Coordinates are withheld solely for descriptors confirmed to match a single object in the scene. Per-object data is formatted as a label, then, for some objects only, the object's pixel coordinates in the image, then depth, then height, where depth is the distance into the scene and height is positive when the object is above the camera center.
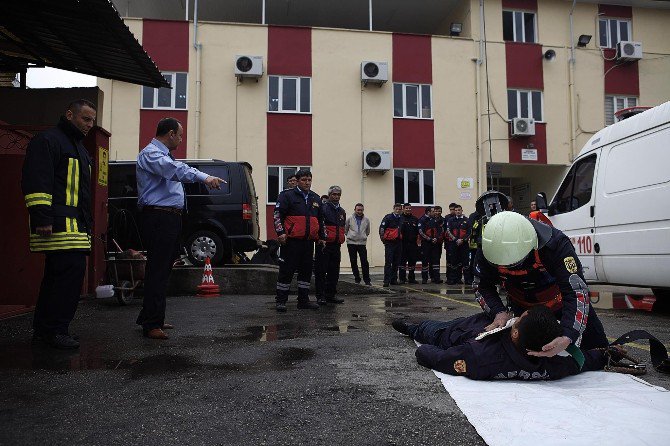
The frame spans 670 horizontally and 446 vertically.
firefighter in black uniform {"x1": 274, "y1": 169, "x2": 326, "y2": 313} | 7.36 +0.26
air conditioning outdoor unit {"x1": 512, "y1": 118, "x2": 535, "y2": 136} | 18.06 +4.10
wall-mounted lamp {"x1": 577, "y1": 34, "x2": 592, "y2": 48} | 19.00 +7.36
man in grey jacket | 12.59 +0.36
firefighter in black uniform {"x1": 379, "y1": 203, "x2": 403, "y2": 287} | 12.71 +0.25
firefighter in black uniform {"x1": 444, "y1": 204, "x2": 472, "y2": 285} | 13.22 +0.11
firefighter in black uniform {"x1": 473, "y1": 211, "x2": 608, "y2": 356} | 3.34 -0.16
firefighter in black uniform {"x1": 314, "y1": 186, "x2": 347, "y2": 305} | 8.31 -0.08
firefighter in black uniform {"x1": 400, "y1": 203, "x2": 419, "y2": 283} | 13.44 +0.14
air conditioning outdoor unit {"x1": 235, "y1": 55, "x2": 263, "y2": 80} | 16.89 +5.75
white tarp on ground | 2.43 -0.83
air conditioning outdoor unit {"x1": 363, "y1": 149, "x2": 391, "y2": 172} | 17.34 +2.87
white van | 6.33 +0.59
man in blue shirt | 4.80 +0.32
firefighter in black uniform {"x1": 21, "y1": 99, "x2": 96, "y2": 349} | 4.29 +0.28
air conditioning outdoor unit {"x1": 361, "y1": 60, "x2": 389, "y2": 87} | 17.53 +5.78
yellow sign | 8.41 +1.36
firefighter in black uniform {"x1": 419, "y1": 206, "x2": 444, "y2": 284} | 13.53 +0.19
